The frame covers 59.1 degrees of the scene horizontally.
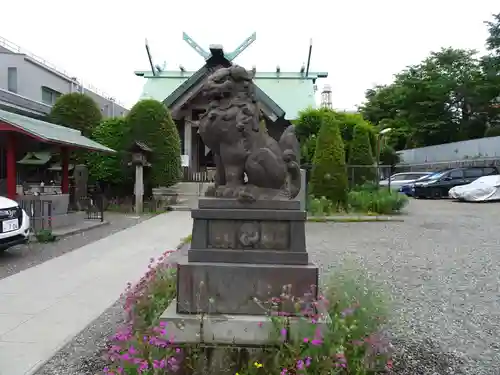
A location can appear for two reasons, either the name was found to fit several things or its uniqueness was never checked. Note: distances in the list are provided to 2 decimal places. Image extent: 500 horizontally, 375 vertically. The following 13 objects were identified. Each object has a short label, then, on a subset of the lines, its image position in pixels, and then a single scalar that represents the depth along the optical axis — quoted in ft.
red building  32.86
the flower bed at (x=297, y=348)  9.12
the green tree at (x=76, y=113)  67.00
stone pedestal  11.55
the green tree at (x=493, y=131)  99.40
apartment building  64.90
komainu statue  12.39
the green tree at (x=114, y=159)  59.16
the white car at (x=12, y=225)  23.89
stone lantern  52.90
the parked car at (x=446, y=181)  77.66
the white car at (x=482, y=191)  69.26
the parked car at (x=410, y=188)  81.10
